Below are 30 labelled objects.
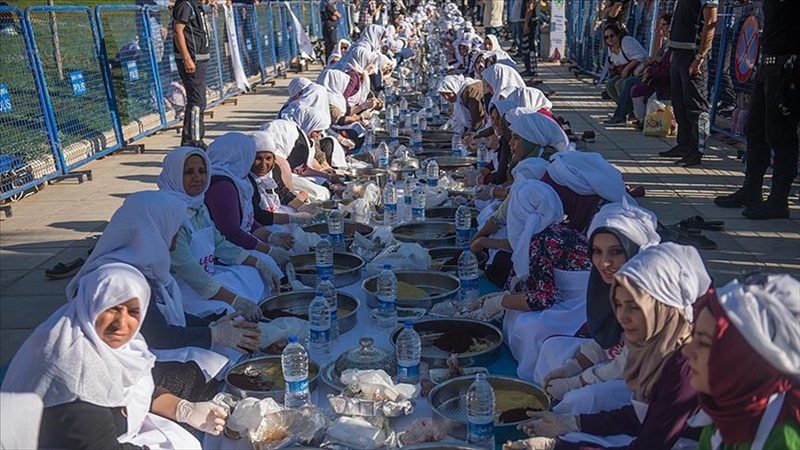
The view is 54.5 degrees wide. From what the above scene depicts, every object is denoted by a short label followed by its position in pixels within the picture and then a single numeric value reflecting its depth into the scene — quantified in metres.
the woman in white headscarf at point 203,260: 4.12
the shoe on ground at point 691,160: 8.91
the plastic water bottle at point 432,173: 6.93
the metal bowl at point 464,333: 3.84
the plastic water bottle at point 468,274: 4.76
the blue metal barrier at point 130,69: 10.34
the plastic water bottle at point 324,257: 4.77
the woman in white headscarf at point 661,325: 2.49
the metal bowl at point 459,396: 3.21
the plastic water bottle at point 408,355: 3.69
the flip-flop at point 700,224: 6.50
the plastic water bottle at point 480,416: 3.05
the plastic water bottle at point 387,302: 4.38
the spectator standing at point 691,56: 8.31
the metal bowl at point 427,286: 4.56
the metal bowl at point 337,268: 5.03
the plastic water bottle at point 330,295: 4.37
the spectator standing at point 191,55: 9.56
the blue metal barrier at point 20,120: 7.93
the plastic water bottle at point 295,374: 3.42
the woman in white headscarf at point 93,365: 2.54
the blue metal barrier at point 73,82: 8.87
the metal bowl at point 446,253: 5.35
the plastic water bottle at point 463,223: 5.54
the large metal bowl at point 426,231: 5.79
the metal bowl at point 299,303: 4.59
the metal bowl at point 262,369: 3.51
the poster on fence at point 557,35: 20.00
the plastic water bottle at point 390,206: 6.25
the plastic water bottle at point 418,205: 6.14
